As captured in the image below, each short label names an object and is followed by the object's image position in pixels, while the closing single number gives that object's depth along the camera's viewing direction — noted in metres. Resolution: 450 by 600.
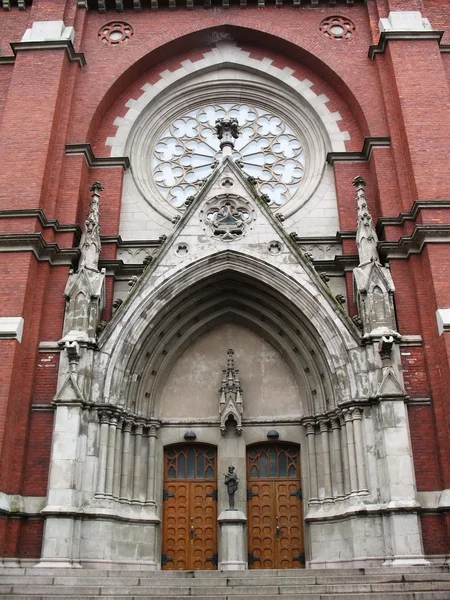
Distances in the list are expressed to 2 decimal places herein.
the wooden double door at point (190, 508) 12.61
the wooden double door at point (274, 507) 12.55
